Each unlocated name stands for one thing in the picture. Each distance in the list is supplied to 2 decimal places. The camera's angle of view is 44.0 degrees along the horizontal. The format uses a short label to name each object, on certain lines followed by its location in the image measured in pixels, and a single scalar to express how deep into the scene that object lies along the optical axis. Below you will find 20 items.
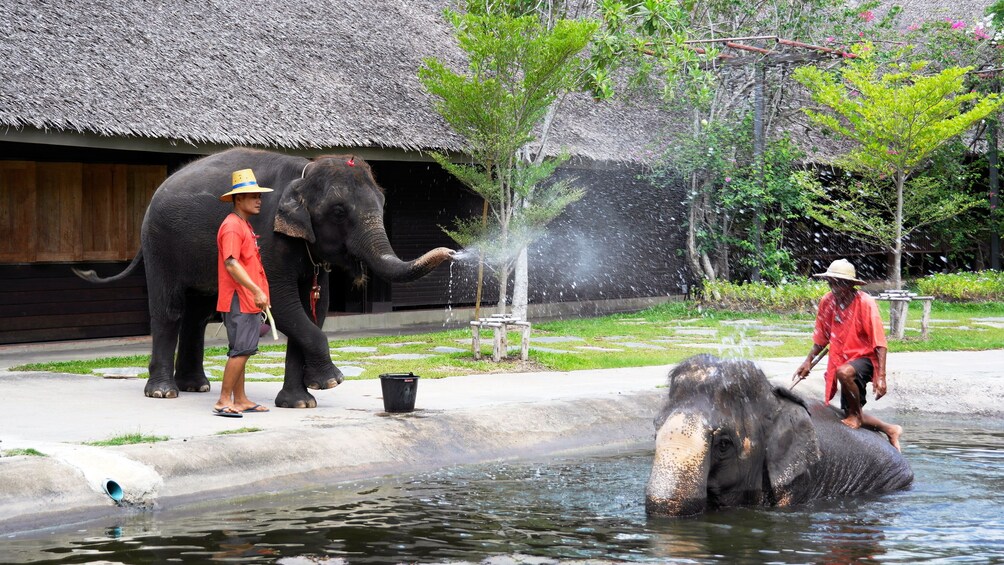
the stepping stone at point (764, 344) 15.84
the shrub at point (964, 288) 22.83
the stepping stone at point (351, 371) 12.42
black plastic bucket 9.49
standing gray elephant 9.94
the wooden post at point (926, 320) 16.61
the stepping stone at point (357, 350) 14.73
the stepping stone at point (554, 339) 16.47
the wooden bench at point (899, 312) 16.50
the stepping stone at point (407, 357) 14.02
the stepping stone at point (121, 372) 12.14
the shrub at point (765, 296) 20.23
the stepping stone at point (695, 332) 17.70
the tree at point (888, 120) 17.67
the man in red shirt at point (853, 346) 8.43
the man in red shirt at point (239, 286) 9.30
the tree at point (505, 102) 14.46
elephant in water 6.79
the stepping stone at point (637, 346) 15.81
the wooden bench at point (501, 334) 13.66
